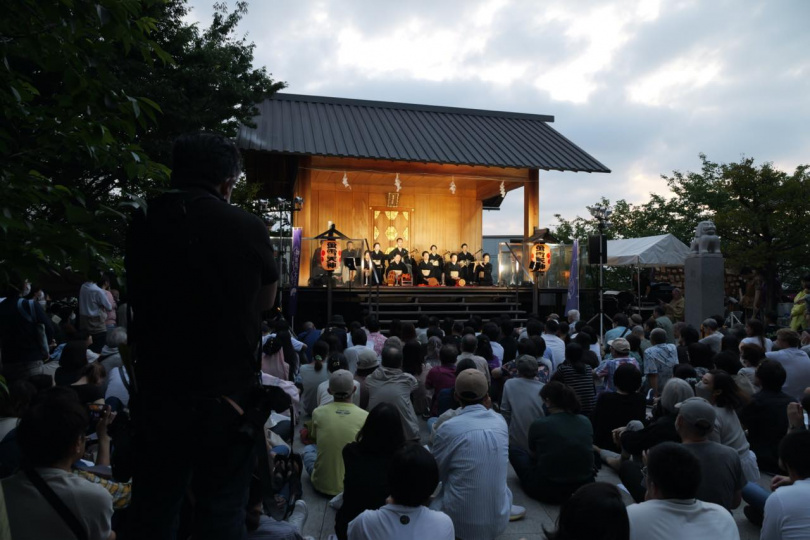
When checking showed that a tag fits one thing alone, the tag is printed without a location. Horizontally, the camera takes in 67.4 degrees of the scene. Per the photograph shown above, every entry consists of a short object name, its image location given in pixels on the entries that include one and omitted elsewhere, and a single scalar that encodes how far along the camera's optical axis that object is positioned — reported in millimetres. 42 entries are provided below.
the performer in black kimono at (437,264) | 19000
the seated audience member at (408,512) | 2848
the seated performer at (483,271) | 18547
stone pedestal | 13227
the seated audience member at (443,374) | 6844
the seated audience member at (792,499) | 2977
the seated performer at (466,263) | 18922
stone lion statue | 13516
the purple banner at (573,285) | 15547
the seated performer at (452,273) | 18688
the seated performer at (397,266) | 18364
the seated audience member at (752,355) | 6203
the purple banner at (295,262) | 14781
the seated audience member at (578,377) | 6262
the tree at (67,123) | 2375
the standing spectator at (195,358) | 1888
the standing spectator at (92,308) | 10273
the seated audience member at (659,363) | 7297
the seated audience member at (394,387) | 5637
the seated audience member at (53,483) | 2453
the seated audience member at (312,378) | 7145
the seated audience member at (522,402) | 5578
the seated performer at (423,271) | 18859
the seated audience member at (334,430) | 4793
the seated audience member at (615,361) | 6733
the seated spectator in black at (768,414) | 5160
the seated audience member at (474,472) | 3916
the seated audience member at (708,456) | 3750
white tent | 20938
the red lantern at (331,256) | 15258
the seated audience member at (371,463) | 3695
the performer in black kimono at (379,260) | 18178
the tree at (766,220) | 18828
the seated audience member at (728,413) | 4594
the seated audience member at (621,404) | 5418
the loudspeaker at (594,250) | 14938
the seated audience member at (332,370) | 5706
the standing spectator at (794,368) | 6289
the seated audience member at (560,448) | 4695
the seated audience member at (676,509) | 2668
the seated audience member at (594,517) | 2150
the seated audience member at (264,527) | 2834
